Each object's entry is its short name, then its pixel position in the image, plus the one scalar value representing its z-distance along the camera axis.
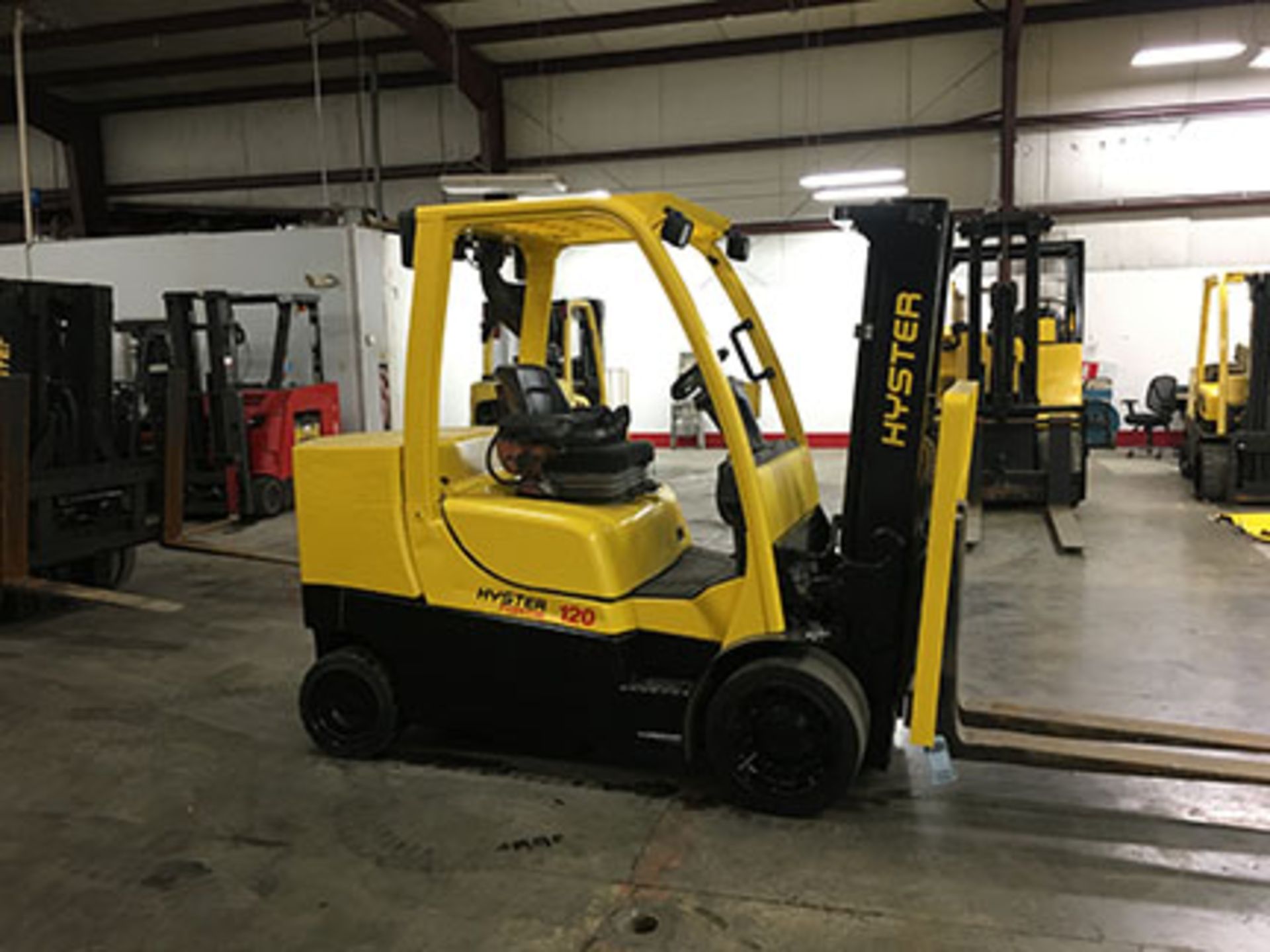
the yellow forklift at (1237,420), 9.25
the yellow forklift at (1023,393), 9.27
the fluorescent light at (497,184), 9.57
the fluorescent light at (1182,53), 11.64
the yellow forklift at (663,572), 3.10
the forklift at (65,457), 5.77
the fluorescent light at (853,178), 12.70
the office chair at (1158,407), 13.41
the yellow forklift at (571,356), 10.49
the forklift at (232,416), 9.45
